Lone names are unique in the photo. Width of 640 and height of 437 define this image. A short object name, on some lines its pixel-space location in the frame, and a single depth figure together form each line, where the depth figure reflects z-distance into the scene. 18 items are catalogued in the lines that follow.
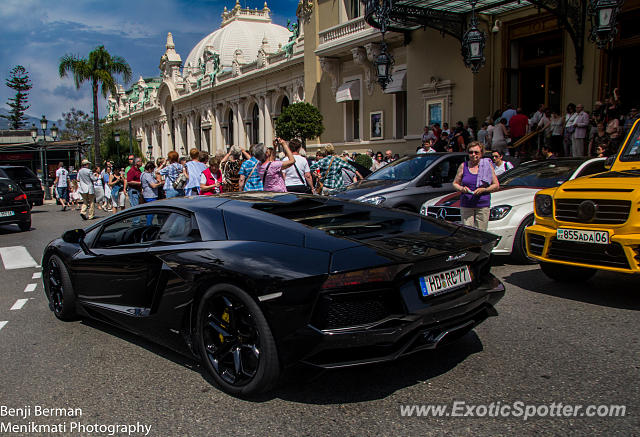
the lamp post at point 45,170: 32.35
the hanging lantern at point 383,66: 17.86
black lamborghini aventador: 3.03
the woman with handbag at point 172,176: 10.35
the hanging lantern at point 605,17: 11.41
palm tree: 42.50
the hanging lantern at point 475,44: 14.20
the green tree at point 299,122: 26.03
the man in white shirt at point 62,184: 22.84
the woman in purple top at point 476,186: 6.87
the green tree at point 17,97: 84.31
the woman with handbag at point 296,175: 9.38
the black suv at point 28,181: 21.78
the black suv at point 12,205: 13.69
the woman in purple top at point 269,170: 8.50
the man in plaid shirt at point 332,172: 11.61
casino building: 15.46
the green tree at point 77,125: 85.56
